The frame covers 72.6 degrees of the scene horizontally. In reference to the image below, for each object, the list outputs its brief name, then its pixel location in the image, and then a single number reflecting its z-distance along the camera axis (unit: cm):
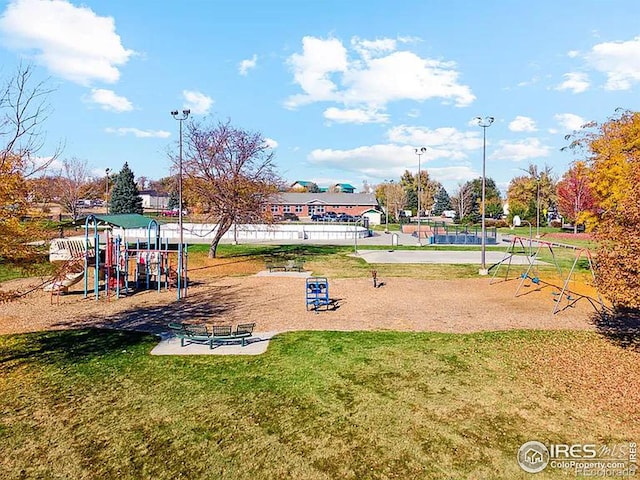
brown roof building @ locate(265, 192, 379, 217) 8938
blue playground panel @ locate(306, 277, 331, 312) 1642
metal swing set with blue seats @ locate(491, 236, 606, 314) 1688
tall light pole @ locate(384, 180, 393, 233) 8969
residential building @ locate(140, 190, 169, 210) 11681
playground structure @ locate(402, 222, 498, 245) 4409
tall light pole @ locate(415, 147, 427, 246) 4319
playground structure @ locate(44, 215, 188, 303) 1817
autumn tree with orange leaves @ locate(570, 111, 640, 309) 896
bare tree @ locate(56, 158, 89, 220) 5046
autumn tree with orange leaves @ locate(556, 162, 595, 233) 4978
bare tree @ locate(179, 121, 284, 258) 2819
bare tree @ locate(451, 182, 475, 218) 8775
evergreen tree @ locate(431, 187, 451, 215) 10587
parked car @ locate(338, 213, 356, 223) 7331
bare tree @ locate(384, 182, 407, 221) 8828
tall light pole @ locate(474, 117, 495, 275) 2226
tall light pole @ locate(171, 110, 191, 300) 2469
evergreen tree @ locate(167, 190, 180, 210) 8631
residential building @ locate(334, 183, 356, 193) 16700
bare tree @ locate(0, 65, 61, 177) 810
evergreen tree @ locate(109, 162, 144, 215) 7200
